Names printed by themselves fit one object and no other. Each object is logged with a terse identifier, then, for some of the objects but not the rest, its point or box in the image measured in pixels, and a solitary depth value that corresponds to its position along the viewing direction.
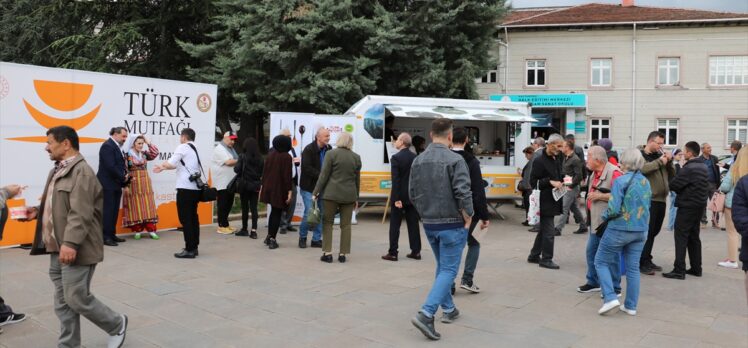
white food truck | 12.33
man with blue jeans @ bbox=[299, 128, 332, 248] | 9.03
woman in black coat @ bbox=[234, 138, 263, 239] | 9.86
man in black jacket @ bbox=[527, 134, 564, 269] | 7.61
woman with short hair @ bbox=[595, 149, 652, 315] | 5.61
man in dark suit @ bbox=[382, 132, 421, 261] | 8.00
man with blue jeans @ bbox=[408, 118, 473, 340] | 4.92
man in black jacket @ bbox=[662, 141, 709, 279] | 7.23
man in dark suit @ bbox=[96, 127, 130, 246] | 8.70
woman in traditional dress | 9.36
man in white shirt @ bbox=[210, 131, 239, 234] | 10.20
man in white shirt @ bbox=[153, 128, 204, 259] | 7.88
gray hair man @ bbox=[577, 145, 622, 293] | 6.17
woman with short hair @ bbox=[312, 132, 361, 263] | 7.84
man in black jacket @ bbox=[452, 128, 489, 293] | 5.50
